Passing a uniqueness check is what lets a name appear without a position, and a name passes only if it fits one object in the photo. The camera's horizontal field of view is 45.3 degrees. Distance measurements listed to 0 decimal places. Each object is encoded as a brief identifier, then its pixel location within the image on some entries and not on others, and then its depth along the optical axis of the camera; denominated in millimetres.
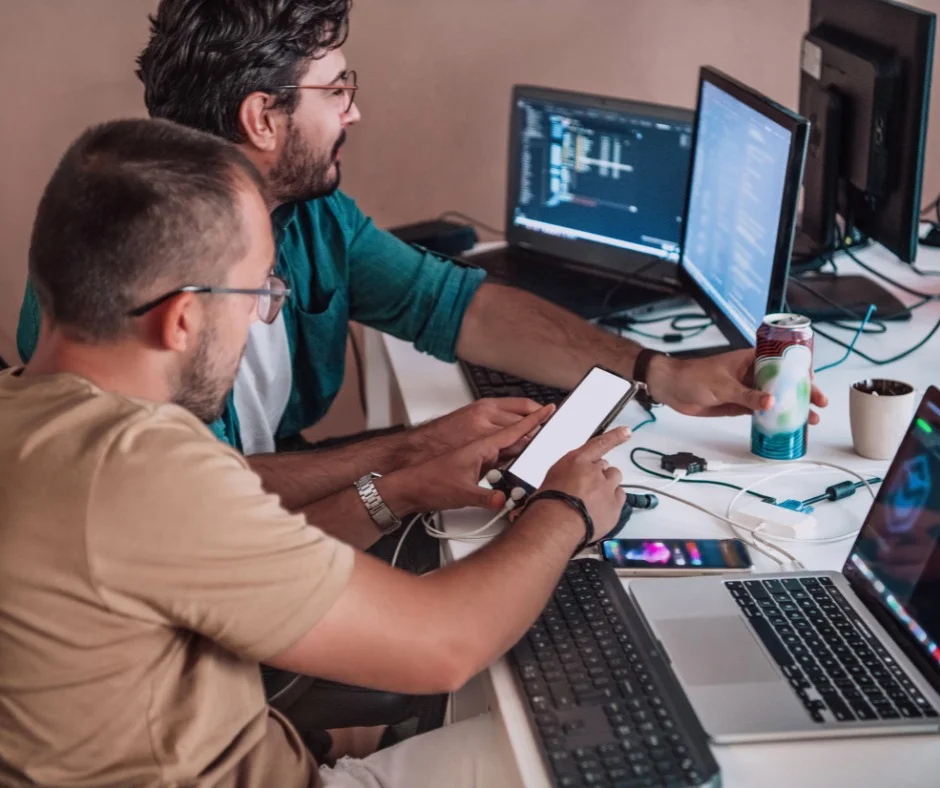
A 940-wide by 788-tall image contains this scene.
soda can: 1438
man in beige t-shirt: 901
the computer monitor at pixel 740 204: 1500
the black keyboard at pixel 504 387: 1729
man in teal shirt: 1576
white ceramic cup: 1455
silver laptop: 1011
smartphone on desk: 1243
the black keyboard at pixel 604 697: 949
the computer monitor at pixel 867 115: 1702
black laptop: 2066
